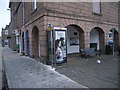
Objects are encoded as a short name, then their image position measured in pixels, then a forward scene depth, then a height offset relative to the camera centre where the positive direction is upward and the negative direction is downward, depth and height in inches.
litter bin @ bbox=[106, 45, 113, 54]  485.9 -24.9
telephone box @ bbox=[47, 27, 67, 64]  285.6 -4.2
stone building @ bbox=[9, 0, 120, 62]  324.2 +75.1
